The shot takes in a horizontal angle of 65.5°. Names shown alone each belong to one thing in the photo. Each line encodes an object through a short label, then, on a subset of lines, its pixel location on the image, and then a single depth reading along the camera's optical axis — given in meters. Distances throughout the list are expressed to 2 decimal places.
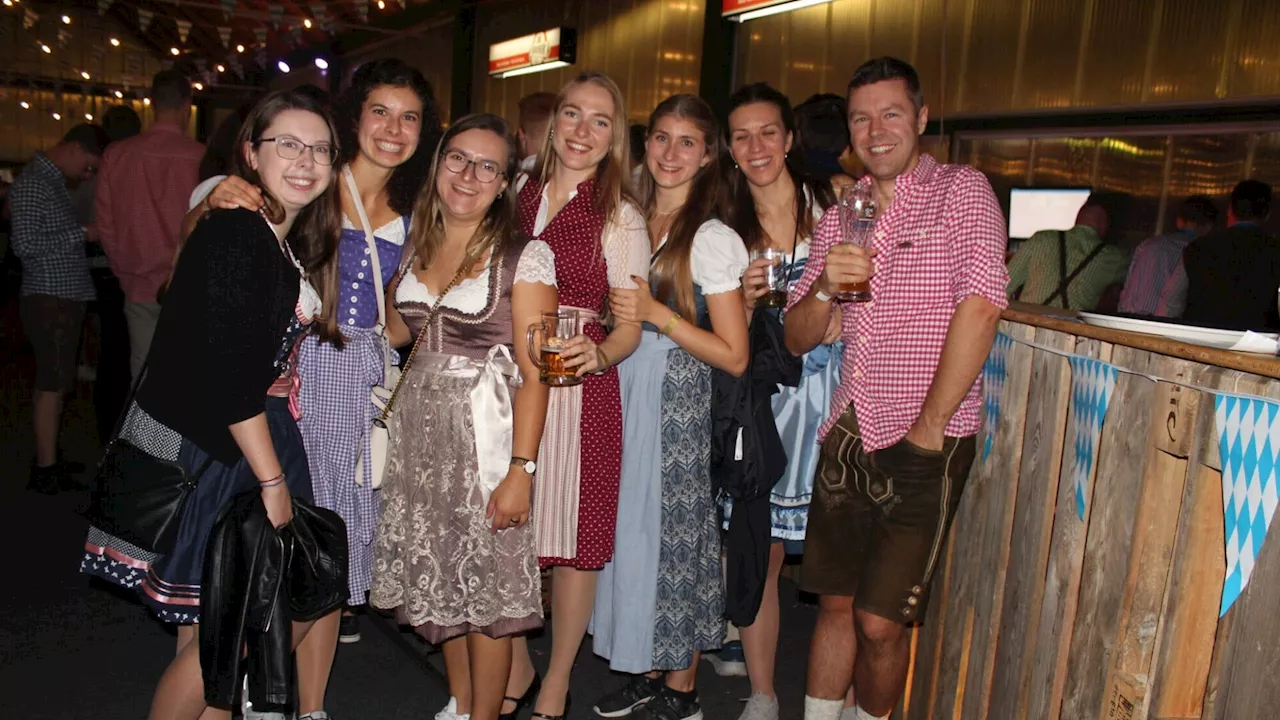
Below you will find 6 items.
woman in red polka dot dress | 2.76
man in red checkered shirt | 2.43
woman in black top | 2.05
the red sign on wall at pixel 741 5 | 8.22
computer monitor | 6.21
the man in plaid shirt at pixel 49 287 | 5.21
